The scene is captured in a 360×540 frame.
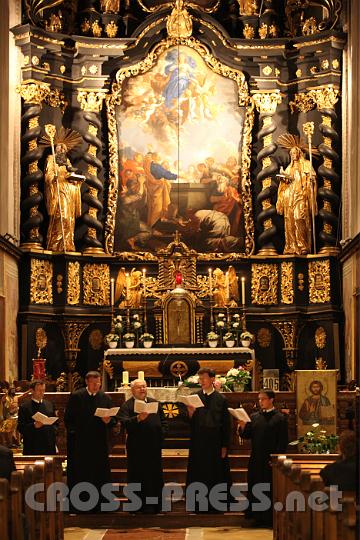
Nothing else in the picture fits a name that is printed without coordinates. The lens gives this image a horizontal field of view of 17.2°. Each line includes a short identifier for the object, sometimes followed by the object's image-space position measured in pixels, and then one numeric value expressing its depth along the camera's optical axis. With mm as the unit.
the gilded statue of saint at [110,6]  24250
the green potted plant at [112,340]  22609
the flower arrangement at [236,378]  18359
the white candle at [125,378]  19078
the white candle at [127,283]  23500
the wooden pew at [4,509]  9316
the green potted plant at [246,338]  22484
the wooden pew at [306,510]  8031
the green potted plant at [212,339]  22406
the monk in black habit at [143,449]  14375
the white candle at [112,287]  23517
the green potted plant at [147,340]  22344
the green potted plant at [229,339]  22453
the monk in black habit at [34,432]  14531
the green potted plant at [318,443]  14406
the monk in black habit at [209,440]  14469
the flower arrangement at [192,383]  17328
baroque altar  23203
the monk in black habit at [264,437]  14180
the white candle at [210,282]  23219
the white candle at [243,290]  23344
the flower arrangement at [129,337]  22594
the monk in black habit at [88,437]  14594
